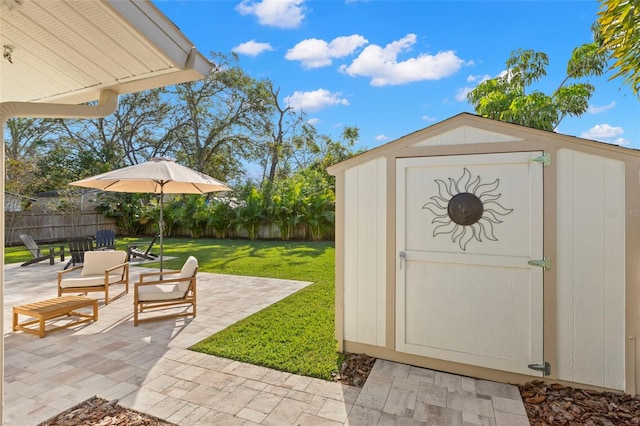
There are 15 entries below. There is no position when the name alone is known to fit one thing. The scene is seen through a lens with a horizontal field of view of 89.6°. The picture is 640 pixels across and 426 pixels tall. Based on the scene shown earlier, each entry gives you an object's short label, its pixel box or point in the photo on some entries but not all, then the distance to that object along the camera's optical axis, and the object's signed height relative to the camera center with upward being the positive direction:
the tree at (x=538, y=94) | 12.21 +5.10
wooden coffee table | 4.41 -1.33
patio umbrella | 5.36 +0.69
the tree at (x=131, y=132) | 23.55 +6.54
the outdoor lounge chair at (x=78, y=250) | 8.99 -0.96
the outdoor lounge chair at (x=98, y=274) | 5.63 -1.11
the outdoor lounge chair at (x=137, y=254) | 10.77 -1.26
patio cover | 1.79 +1.10
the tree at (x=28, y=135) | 20.67 +5.47
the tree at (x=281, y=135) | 25.66 +6.61
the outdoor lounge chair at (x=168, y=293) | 4.93 -1.19
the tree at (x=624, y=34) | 2.62 +1.62
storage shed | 2.94 -0.39
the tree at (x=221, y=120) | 24.73 +7.57
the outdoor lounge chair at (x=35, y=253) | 9.56 -1.11
